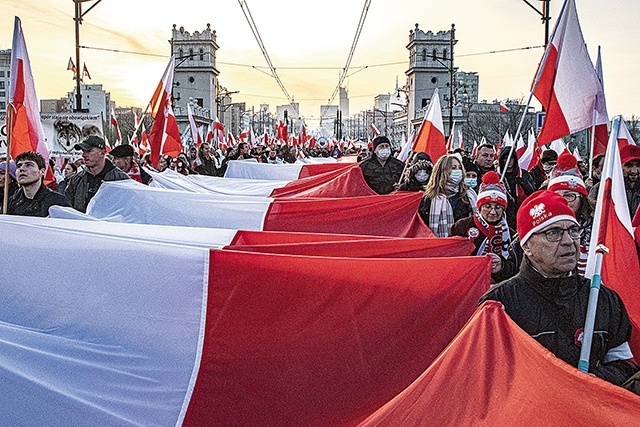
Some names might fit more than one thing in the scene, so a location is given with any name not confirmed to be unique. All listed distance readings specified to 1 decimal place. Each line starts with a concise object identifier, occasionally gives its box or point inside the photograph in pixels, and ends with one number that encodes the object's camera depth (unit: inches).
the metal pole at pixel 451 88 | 1213.5
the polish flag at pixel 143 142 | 882.1
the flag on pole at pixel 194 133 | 885.0
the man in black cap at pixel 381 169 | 398.9
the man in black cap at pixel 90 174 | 293.3
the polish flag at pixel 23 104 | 280.8
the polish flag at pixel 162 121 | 459.5
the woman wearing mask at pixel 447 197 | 263.9
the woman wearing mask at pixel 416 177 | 308.3
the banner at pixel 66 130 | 537.6
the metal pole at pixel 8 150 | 224.8
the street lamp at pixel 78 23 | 616.5
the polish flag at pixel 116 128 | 808.6
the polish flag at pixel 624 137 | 323.9
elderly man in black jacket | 126.6
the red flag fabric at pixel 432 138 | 450.6
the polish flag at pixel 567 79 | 241.4
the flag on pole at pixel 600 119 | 239.3
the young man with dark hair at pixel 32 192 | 237.6
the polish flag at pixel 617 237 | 152.2
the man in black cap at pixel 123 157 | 353.1
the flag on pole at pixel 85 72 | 852.6
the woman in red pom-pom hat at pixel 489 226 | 203.8
